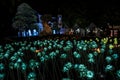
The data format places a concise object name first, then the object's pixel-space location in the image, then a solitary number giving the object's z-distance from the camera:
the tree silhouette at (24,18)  33.12
